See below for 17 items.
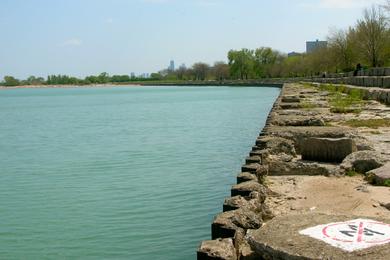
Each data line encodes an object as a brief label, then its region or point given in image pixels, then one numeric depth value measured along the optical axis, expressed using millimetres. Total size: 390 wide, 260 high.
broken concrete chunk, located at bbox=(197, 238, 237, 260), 3930
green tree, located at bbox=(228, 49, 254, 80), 129750
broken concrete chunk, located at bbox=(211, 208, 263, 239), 4590
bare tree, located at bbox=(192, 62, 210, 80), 166125
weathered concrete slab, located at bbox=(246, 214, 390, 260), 3787
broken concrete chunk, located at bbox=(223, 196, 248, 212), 5245
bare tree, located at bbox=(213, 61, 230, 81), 149125
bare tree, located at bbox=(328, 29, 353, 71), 63900
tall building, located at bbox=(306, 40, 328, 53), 76738
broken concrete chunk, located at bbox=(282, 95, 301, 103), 22536
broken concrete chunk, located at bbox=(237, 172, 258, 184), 6547
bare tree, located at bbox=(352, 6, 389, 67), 52094
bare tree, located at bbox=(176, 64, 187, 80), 180800
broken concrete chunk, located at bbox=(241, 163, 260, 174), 7070
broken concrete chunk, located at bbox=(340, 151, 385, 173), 7551
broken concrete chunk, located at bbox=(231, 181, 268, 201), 5873
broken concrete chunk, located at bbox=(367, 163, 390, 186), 6730
